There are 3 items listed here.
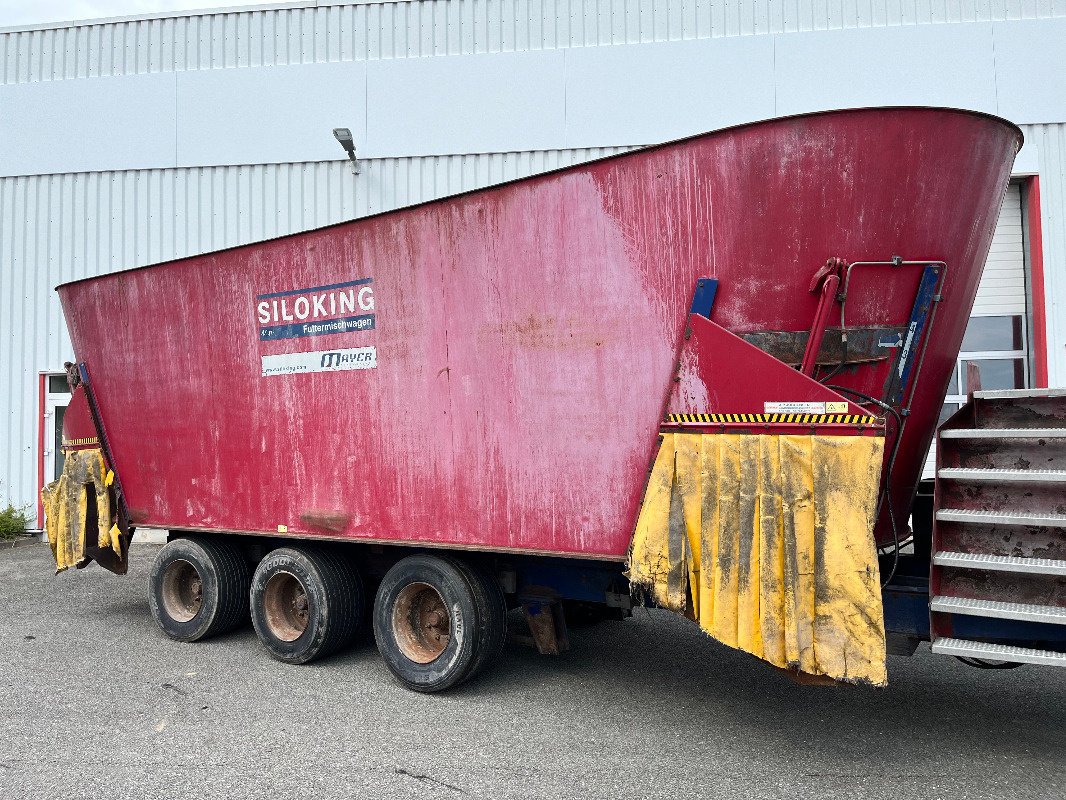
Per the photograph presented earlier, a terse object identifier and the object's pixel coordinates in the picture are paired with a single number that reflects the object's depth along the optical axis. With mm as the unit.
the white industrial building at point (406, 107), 10758
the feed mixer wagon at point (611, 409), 3955
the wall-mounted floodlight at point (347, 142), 11031
